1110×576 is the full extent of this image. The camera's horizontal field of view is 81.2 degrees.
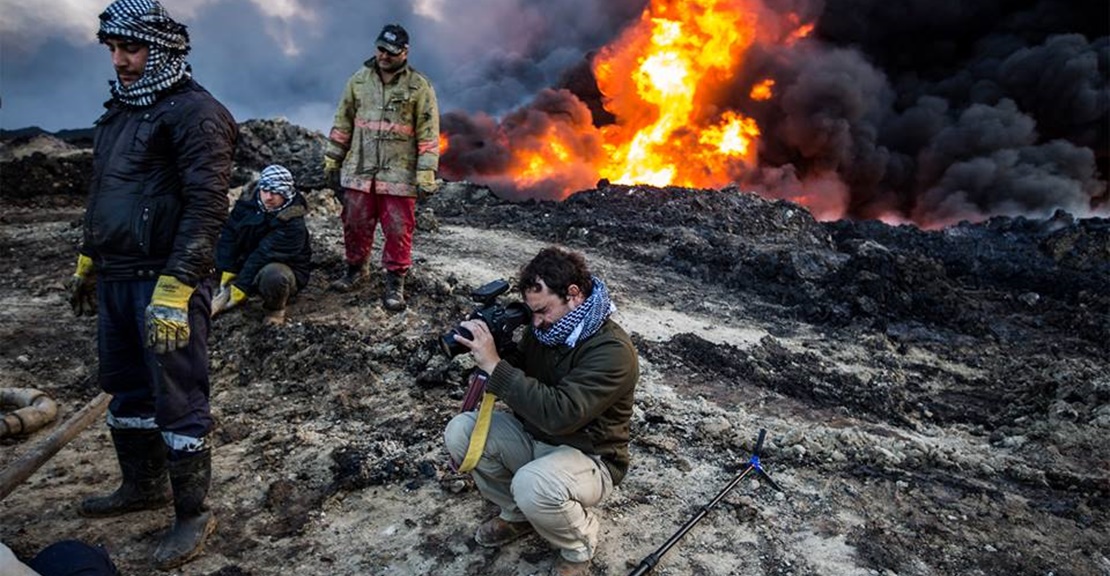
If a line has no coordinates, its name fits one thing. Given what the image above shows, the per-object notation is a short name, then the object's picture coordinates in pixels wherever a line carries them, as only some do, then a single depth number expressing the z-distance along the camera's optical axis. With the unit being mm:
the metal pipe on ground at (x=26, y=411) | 4352
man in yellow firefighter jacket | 5895
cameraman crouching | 2889
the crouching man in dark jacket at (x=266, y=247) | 5773
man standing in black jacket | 2936
